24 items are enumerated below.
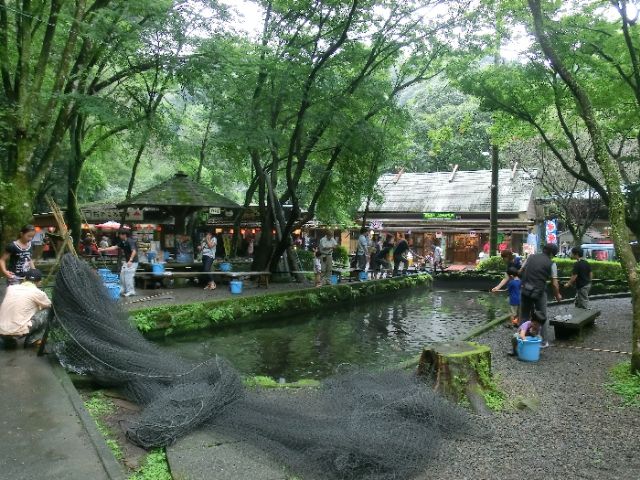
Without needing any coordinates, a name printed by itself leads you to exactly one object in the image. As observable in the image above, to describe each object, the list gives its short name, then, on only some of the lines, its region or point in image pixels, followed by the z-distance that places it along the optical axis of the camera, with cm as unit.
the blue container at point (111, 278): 1335
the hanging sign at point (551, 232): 2640
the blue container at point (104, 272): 1388
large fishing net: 425
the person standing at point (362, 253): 2025
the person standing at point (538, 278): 824
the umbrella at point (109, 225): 2833
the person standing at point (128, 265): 1299
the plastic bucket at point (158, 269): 1477
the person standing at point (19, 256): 834
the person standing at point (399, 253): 2088
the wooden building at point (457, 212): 2898
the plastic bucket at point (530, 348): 790
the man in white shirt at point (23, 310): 740
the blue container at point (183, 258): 1697
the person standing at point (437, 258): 2395
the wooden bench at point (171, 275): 1483
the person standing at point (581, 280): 1123
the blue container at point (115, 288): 1220
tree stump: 578
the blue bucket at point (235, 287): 1442
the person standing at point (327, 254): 1634
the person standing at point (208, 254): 1570
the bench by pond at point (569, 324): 919
